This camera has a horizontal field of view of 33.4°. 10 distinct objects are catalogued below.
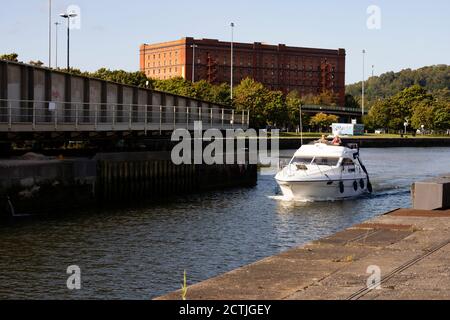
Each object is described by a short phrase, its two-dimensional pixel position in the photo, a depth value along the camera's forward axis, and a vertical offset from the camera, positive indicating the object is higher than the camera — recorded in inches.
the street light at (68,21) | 2874.3 +420.9
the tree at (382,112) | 7810.0 +208.2
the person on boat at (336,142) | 2151.8 -30.1
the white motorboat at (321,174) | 1959.9 -114.2
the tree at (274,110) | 5848.4 +166.5
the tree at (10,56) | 4033.7 +389.8
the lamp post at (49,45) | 2920.8 +334.6
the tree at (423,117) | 7509.8 +152.8
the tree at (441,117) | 7640.8 +156.8
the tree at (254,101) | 5561.0 +222.4
